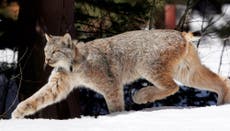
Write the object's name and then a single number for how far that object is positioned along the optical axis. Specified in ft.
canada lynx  43.34
